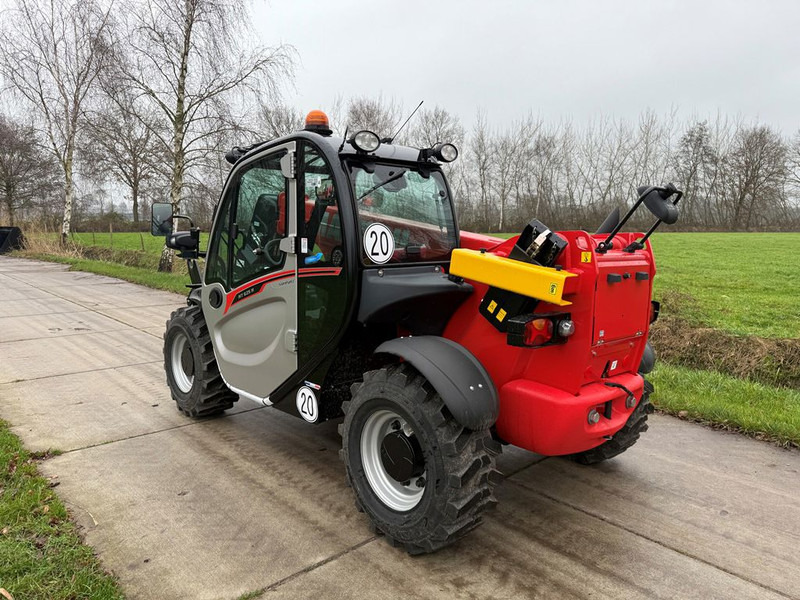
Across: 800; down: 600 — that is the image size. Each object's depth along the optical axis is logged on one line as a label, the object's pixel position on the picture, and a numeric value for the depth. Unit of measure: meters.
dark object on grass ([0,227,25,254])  24.66
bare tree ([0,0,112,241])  19.36
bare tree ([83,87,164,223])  14.45
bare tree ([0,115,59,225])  31.16
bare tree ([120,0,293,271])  13.84
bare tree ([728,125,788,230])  46.25
